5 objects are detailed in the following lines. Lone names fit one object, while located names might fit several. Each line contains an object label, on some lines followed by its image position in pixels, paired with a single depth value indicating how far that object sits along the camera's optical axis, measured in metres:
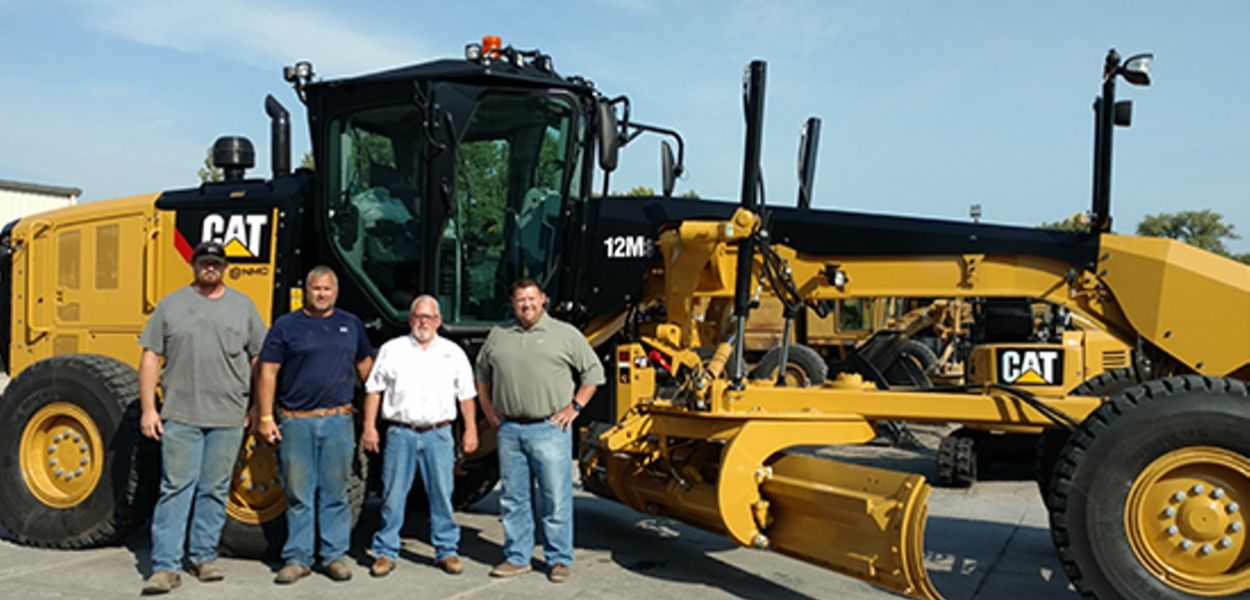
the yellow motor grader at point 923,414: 4.45
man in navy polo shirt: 5.32
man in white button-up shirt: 5.42
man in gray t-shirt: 5.17
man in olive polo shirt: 5.35
